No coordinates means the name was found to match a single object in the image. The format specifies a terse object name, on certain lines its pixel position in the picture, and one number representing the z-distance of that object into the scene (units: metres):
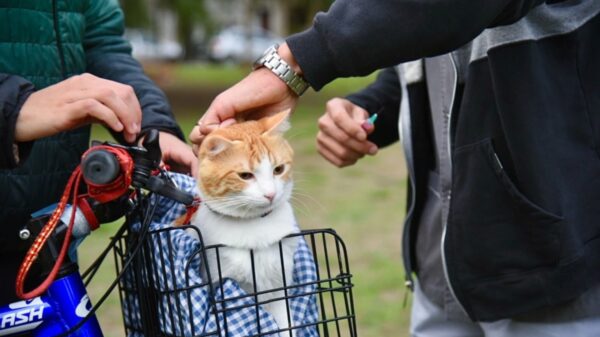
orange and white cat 1.63
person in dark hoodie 1.71
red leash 1.51
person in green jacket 1.54
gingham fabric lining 1.56
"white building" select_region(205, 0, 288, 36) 21.09
